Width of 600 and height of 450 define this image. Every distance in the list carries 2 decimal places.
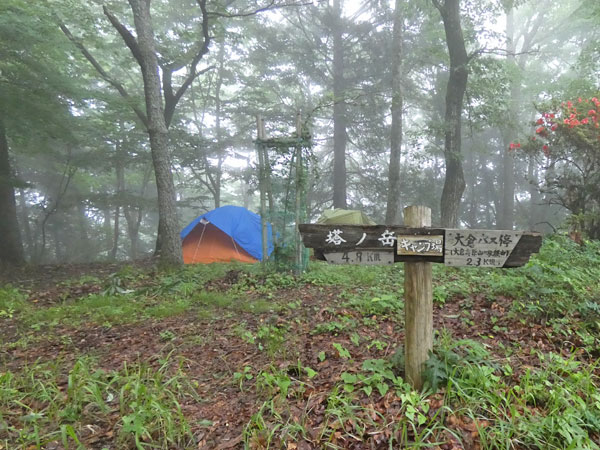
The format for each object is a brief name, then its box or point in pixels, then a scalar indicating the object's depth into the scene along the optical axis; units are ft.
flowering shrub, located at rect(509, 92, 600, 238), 21.27
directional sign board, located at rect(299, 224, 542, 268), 7.36
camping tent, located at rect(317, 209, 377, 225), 35.40
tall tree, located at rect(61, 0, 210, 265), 22.54
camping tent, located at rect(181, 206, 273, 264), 30.40
